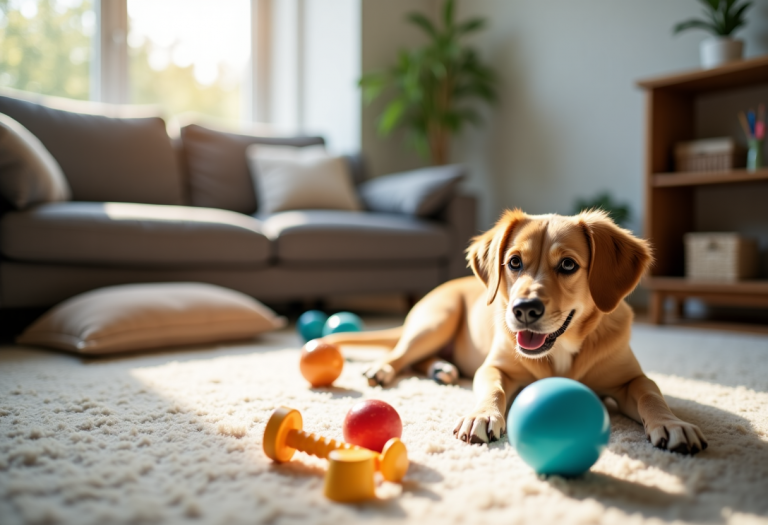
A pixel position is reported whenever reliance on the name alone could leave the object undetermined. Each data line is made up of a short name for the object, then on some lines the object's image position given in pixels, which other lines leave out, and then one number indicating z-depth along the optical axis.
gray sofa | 2.74
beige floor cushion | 2.30
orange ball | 1.86
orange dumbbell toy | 1.09
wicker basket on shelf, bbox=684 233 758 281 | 3.29
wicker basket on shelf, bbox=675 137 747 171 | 3.41
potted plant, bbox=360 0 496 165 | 4.92
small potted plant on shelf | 3.39
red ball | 1.25
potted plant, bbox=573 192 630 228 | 4.02
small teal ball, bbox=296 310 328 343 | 2.76
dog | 1.40
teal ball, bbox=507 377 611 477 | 1.06
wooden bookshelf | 3.26
